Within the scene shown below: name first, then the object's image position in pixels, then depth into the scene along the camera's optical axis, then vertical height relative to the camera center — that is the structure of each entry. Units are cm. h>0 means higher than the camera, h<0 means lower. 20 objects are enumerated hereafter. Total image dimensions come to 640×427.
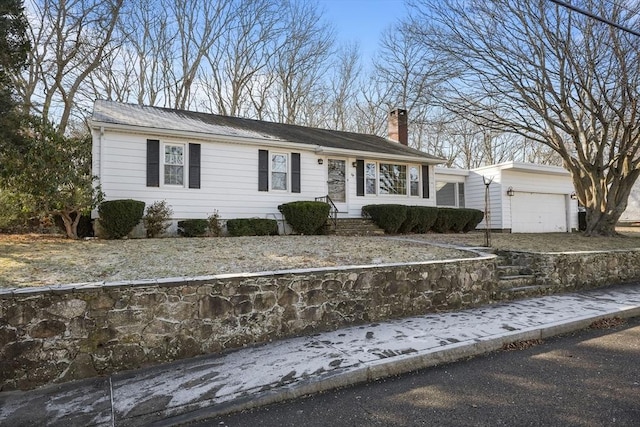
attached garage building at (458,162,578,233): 1722 +126
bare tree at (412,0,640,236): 1101 +438
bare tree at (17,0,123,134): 1698 +823
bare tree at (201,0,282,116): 2370 +1008
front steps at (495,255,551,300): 724 -121
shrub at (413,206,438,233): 1396 +21
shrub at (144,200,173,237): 1034 +14
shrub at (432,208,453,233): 1477 +10
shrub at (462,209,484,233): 1562 +15
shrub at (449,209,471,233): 1505 +18
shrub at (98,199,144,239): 955 +19
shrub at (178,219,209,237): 1074 -8
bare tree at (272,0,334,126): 2452 +970
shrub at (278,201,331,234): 1175 +28
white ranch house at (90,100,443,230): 1075 +197
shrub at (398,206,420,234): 1373 +13
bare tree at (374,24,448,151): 1289 +668
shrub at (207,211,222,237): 1130 -6
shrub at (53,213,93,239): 1015 -2
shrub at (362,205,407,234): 1322 +27
